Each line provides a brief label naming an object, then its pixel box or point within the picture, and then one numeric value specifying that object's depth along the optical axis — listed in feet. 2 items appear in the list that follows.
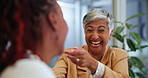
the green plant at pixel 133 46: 8.03
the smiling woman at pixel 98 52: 5.38
